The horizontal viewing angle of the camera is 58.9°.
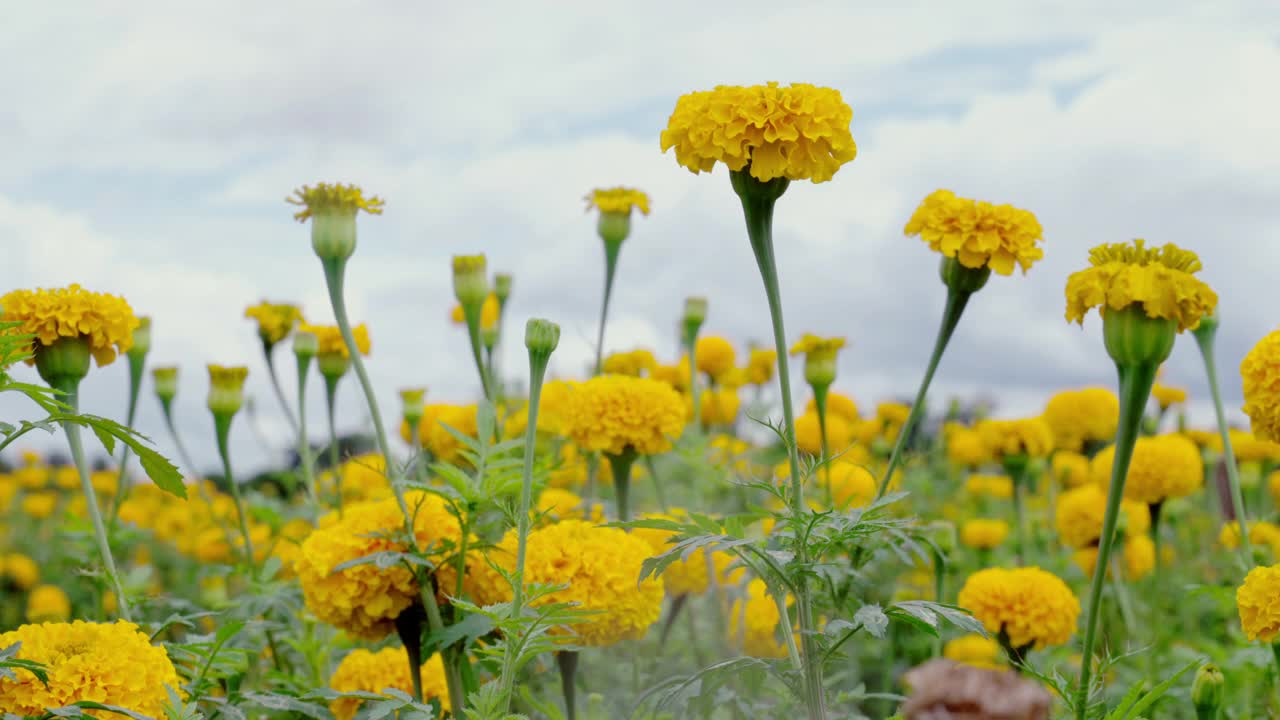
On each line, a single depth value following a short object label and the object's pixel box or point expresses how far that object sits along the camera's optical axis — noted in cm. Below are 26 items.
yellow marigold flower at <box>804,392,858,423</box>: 453
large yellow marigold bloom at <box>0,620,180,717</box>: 159
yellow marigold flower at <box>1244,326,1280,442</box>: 200
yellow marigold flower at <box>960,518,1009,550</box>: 386
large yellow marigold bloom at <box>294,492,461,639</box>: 182
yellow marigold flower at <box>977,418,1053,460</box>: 384
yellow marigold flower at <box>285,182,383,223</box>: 192
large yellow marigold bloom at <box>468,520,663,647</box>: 183
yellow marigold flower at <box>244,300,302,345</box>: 300
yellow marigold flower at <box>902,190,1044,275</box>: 198
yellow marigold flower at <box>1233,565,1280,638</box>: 177
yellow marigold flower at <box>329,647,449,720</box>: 212
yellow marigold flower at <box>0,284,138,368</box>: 208
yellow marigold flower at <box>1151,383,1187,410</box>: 465
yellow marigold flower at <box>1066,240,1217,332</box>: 158
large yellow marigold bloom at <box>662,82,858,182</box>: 161
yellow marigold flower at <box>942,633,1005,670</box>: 332
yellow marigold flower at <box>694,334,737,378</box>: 412
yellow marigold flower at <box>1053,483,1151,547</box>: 362
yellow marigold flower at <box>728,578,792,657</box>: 250
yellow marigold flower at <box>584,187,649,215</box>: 277
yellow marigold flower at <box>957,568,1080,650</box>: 264
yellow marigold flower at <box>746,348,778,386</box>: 438
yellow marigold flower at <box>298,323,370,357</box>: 283
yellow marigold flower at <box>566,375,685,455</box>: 244
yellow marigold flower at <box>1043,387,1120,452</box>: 433
